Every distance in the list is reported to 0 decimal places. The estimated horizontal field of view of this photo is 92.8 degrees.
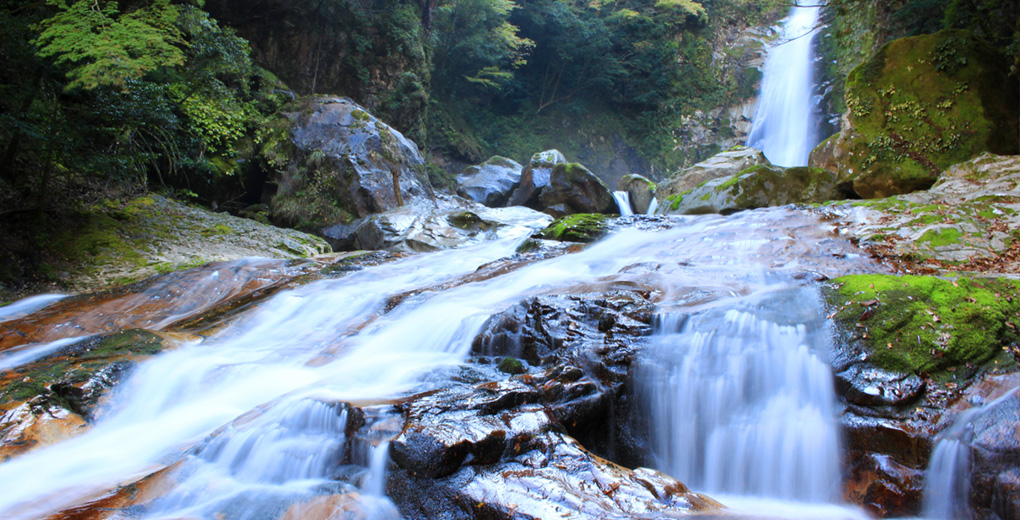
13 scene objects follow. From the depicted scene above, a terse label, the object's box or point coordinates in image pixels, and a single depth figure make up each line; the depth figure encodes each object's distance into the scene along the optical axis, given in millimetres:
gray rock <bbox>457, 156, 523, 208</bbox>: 18328
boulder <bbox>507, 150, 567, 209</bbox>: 16562
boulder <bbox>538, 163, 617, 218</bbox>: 15523
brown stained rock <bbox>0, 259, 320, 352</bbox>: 5117
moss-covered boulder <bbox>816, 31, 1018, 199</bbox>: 7637
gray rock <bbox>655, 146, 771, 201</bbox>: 12477
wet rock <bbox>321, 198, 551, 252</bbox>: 10954
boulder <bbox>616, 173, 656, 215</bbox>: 15453
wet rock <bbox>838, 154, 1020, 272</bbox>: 5195
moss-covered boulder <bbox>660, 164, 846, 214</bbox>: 9133
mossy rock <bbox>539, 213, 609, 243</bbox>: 8781
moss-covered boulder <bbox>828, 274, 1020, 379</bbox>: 2984
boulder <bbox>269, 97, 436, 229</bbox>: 12289
